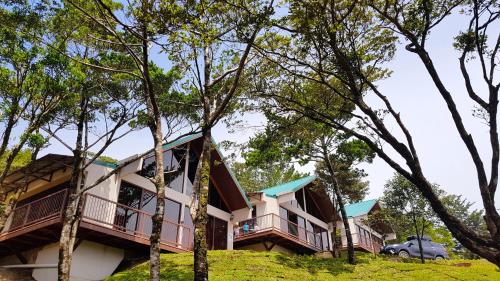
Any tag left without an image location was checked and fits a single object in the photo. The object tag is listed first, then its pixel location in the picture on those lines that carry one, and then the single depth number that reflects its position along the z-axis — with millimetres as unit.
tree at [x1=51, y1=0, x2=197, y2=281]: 9883
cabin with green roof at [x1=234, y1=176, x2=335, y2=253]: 24547
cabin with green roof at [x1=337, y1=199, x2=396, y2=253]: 33100
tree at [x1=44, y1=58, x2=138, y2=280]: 14193
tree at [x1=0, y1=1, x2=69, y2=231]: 13297
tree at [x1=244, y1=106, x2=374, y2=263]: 13734
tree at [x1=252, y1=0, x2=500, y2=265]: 7078
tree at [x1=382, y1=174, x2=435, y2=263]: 27750
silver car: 29078
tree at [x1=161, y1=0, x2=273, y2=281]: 9672
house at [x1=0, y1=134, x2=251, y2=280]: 15234
